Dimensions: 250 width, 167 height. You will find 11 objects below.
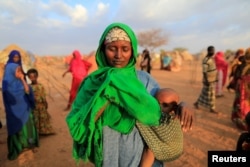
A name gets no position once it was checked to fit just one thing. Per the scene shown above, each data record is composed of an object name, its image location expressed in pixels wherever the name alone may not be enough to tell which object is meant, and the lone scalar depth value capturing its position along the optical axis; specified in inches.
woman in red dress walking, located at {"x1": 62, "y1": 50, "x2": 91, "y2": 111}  206.9
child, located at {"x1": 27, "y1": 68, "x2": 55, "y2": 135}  132.3
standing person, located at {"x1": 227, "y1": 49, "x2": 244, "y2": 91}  181.6
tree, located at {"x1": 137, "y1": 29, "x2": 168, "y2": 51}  920.2
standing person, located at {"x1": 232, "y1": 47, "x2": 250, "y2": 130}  137.6
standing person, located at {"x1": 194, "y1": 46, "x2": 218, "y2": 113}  171.9
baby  41.6
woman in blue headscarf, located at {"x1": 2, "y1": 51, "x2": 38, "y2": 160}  111.4
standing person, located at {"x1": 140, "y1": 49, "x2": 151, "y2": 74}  245.7
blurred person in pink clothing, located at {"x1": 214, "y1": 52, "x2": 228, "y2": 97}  241.2
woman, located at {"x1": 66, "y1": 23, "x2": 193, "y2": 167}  39.8
